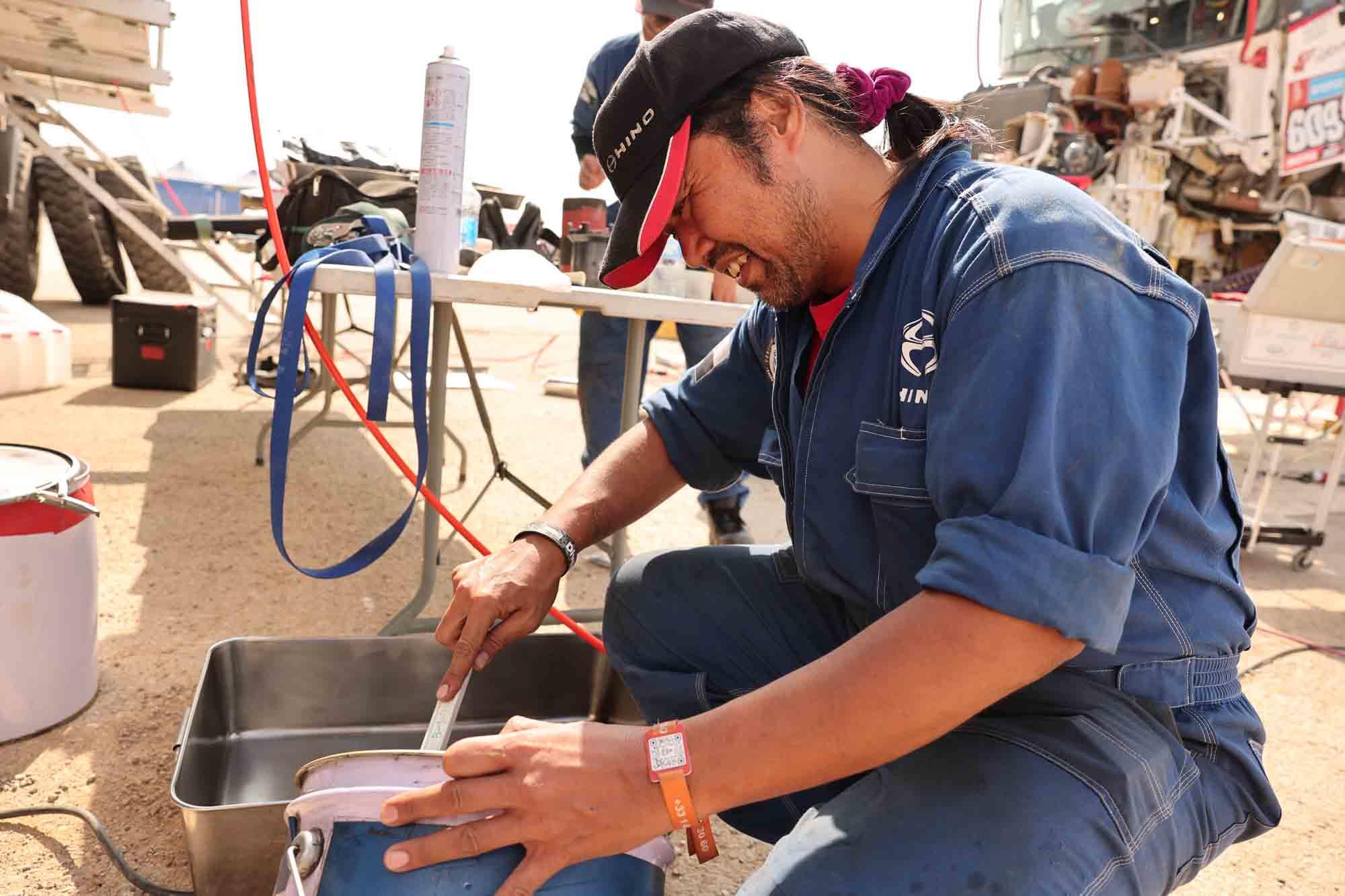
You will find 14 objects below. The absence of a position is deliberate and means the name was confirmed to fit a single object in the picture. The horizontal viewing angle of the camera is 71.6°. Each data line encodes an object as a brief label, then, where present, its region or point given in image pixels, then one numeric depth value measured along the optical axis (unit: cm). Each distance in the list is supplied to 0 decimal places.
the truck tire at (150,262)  631
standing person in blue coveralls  281
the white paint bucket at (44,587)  153
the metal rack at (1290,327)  298
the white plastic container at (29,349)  400
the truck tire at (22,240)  564
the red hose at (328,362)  157
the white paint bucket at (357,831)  90
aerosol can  179
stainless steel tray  154
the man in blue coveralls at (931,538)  81
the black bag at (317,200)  241
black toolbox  438
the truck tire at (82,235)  591
